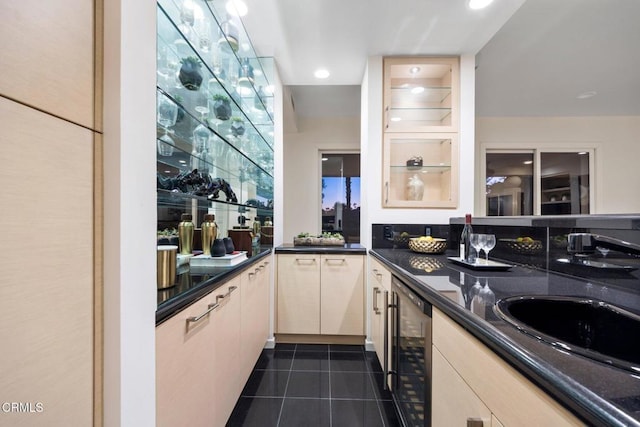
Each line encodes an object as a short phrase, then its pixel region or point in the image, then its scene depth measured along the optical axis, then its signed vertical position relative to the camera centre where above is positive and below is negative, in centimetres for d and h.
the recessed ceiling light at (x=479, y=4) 169 +136
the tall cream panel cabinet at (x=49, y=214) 45 -1
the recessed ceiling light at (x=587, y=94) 324 +149
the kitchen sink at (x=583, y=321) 78 -35
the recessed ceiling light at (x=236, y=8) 172 +138
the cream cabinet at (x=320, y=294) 239 -75
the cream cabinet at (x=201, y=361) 82 -58
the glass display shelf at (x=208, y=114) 120 +58
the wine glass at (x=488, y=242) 143 -16
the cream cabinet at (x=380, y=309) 169 -70
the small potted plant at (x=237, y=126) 185 +62
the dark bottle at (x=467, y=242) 149 -17
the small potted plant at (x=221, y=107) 161 +66
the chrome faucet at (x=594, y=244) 73 -9
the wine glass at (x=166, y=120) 112 +40
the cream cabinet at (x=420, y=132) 232 +72
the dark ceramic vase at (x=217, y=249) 141 -20
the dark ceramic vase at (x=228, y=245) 152 -19
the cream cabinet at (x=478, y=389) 49 -41
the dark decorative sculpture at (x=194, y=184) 115 +14
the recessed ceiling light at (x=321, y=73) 254 +137
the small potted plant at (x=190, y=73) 127 +68
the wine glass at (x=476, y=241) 146 -16
